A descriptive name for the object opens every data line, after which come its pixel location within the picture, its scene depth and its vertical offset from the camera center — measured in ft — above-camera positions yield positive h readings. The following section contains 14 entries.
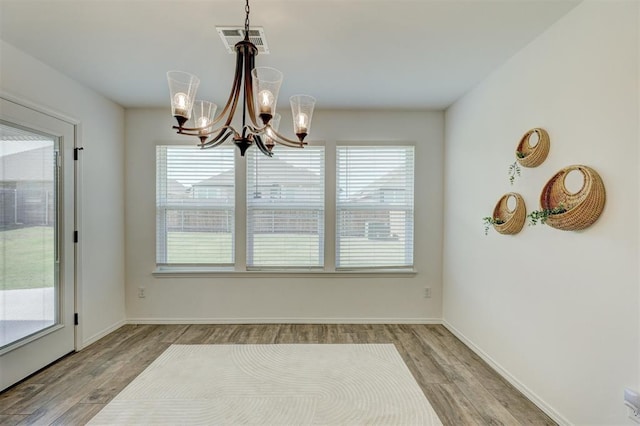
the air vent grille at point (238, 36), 6.66 +3.97
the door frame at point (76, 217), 9.40 -0.28
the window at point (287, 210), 12.19 -0.01
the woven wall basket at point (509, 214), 7.61 -0.08
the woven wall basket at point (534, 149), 6.81 +1.45
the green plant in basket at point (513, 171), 7.86 +1.08
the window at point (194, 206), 12.14 +0.13
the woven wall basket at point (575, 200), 5.49 +0.23
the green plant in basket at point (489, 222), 8.31 -0.30
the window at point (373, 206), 12.28 +0.17
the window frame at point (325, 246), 12.12 -1.48
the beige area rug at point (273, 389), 6.57 -4.52
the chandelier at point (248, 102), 5.20 +1.99
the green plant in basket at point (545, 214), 6.08 -0.05
